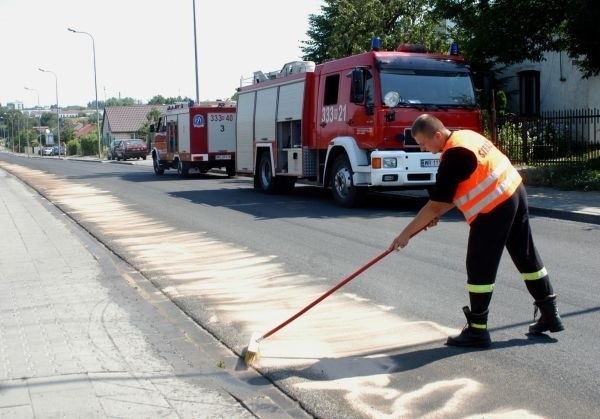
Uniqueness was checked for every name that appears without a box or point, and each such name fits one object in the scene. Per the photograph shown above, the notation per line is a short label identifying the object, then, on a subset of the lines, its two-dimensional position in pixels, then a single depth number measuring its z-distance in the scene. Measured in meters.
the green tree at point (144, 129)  82.88
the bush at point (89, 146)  84.81
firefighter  5.30
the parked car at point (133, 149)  57.12
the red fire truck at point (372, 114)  14.47
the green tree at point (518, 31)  17.94
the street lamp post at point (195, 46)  36.84
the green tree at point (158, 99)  155.45
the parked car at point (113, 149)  60.68
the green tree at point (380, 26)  28.03
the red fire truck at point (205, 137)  28.17
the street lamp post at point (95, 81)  60.03
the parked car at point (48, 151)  103.81
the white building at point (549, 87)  28.12
